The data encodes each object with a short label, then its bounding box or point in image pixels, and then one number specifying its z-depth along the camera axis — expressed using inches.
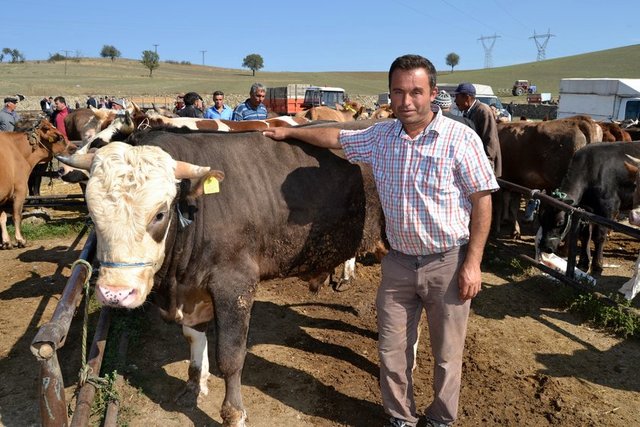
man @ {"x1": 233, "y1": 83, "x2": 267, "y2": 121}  349.7
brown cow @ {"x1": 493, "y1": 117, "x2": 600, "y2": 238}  343.0
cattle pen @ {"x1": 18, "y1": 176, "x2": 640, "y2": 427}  81.7
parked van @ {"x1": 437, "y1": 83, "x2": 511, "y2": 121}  1082.2
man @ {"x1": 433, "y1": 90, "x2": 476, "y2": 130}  210.9
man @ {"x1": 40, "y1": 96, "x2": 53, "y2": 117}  891.4
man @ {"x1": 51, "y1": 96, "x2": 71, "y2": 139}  499.1
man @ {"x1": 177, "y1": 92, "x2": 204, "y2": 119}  389.7
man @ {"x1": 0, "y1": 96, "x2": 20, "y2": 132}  461.1
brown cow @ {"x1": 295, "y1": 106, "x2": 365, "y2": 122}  495.8
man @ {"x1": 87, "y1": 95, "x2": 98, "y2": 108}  1041.7
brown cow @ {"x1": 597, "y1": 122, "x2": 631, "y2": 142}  370.9
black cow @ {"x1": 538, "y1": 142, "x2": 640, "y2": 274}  260.4
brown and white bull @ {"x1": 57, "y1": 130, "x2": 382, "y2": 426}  98.9
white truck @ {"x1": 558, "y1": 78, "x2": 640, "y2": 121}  797.9
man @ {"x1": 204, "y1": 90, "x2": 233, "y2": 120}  374.0
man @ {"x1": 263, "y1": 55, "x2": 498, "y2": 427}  107.6
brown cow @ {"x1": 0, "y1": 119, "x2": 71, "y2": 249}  297.6
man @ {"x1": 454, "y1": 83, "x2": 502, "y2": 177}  256.8
